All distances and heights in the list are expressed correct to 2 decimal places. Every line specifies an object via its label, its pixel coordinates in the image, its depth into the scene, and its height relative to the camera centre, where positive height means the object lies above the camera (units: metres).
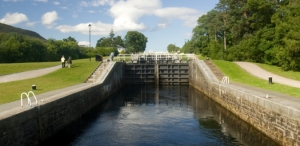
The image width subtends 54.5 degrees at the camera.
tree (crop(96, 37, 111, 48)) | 141.25 +7.94
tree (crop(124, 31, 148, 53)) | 135.02 +7.98
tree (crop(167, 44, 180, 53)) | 181.79 +6.58
